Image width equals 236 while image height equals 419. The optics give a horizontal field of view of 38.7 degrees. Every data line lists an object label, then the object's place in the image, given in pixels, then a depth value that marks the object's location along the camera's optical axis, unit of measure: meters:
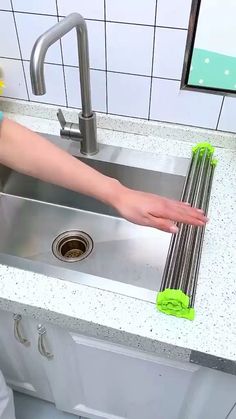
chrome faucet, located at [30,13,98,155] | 0.57
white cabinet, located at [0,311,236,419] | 0.69
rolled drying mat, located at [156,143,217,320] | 0.58
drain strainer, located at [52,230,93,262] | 0.94
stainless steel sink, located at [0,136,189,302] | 0.87
